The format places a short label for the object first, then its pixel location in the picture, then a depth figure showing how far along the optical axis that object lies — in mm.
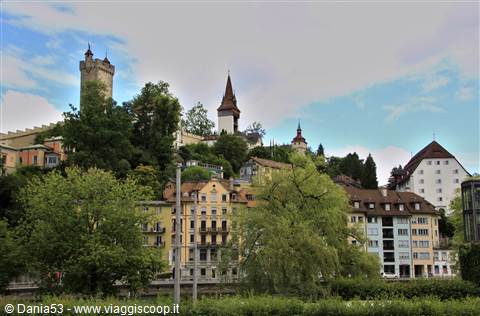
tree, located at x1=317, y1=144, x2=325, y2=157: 162162
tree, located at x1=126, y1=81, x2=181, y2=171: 94062
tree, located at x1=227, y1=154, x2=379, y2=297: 34781
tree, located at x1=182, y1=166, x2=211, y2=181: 89562
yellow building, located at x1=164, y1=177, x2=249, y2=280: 69562
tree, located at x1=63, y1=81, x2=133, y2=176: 78438
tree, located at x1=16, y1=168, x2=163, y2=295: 33406
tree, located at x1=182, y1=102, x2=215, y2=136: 153000
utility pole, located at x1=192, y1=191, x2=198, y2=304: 24859
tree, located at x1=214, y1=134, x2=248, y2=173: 121188
